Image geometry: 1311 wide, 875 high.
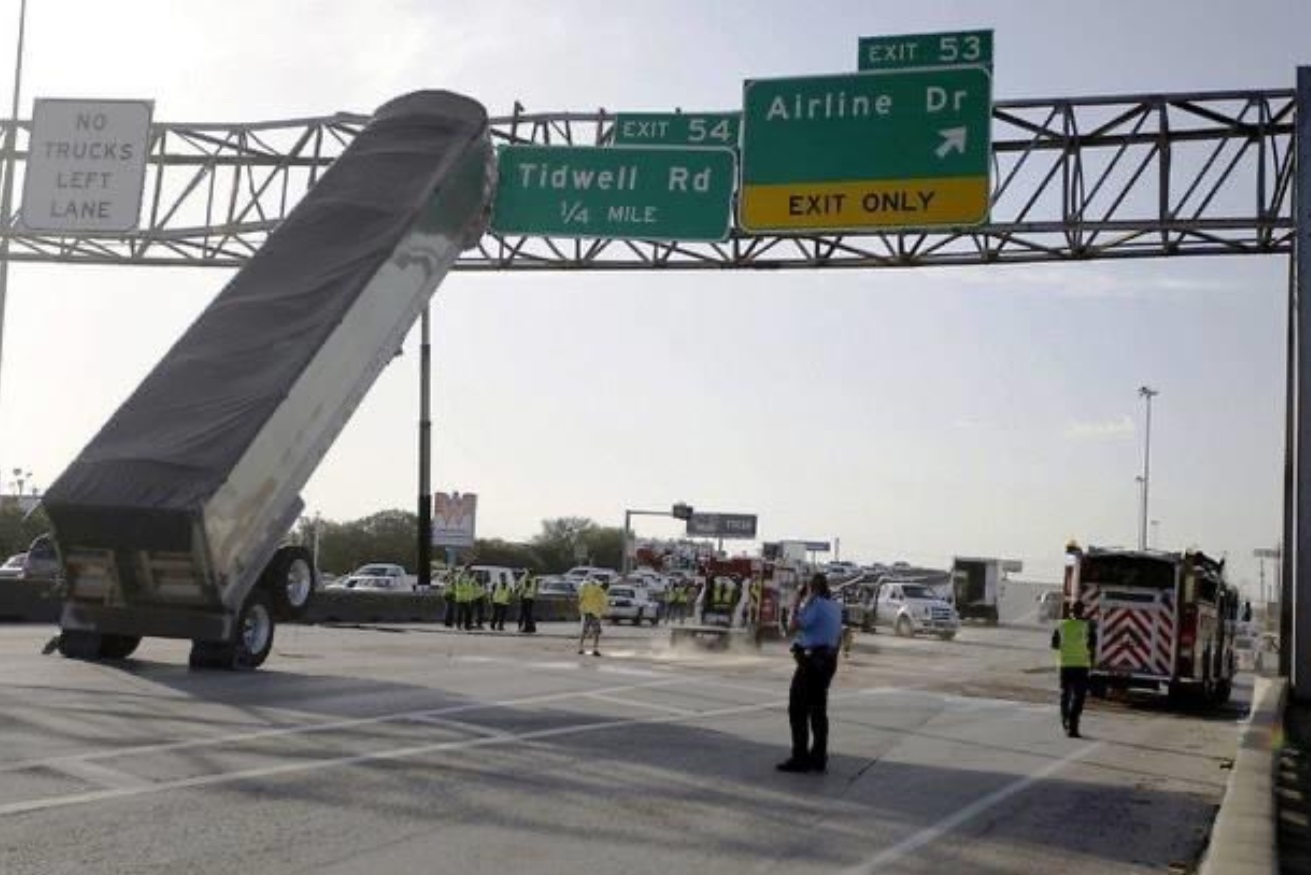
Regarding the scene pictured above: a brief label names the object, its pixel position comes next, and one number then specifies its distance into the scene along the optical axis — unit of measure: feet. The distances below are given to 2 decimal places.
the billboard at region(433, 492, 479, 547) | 242.58
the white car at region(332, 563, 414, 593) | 165.27
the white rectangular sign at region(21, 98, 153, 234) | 81.10
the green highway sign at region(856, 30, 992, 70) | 70.95
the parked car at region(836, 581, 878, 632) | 158.68
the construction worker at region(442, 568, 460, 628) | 131.13
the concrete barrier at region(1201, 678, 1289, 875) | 25.66
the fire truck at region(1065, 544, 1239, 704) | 77.10
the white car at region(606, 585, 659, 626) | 170.40
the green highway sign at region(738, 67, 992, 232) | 69.31
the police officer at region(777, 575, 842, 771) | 40.63
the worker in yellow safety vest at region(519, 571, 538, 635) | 123.75
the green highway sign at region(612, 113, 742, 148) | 76.64
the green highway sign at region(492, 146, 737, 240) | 75.25
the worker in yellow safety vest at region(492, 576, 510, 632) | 130.93
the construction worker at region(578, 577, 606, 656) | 93.07
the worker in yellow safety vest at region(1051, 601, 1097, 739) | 57.88
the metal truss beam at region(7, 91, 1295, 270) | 69.05
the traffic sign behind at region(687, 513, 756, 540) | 366.02
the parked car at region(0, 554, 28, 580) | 129.70
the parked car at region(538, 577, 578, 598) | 195.81
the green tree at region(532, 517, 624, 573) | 402.31
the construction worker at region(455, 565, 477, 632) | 129.39
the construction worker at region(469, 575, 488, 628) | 133.49
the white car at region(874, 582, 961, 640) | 167.63
